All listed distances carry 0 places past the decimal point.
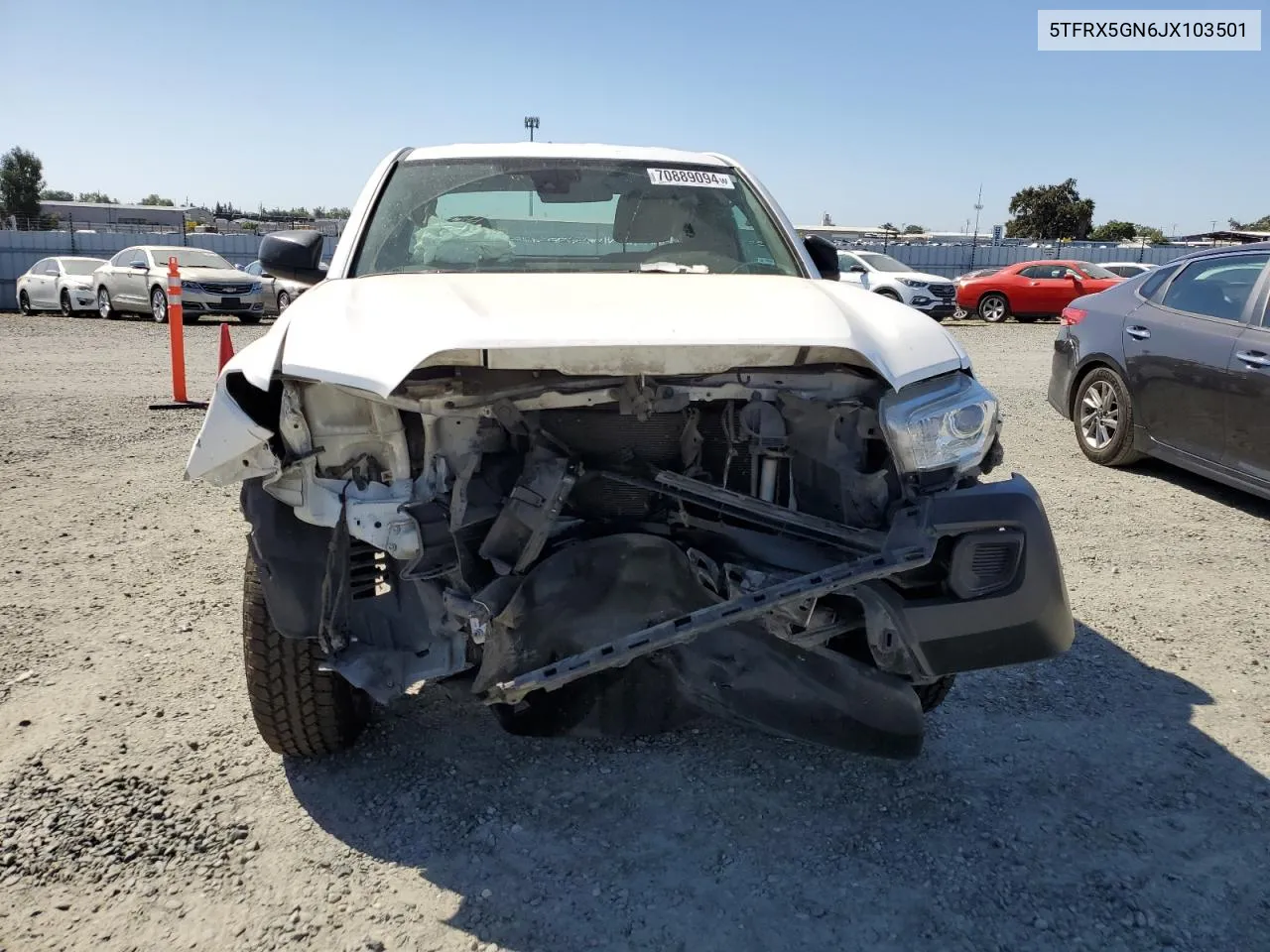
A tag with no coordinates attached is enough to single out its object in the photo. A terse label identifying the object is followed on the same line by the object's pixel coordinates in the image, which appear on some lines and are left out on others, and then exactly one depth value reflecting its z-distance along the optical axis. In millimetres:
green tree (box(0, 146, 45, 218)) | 62531
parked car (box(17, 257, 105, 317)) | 19081
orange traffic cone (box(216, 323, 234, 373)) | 7810
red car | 19547
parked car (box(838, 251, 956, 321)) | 18766
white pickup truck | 2398
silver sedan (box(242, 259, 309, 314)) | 17766
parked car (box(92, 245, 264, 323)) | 17266
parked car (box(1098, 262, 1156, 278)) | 21634
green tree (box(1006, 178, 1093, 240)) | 54594
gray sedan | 5270
